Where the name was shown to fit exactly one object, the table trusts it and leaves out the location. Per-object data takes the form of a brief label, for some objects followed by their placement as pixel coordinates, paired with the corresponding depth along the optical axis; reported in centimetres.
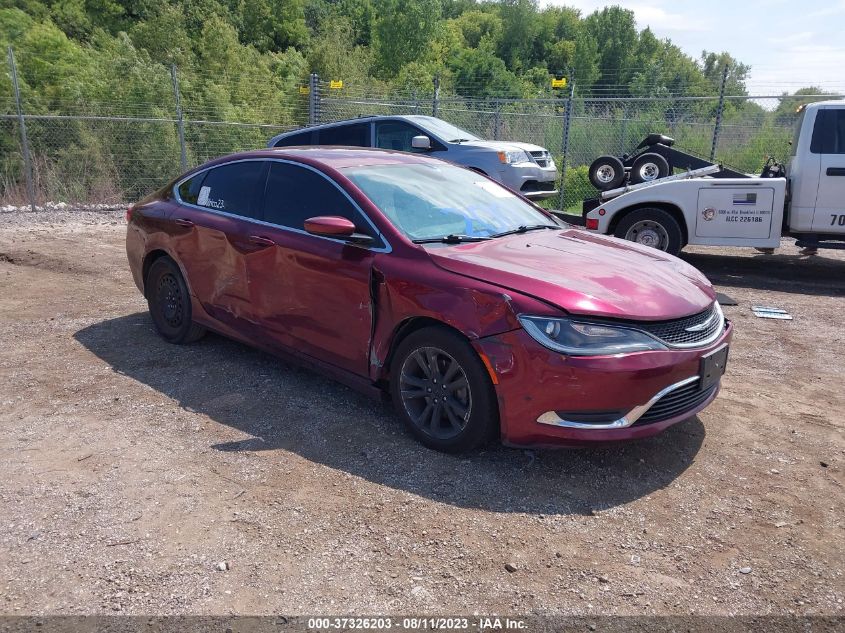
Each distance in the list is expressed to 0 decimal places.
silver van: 1058
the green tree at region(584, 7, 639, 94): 7412
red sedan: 339
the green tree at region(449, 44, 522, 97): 4950
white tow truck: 833
